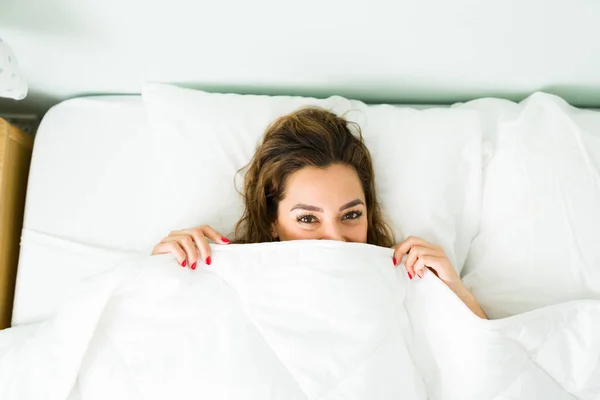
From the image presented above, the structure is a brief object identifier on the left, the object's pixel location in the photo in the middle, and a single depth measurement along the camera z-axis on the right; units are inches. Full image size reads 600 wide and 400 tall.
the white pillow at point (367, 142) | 47.5
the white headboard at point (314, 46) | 44.1
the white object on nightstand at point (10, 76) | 39.3
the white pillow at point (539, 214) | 45.8
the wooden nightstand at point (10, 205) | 48.7
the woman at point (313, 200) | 41.8
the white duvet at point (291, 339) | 37.0
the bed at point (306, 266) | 37.6
